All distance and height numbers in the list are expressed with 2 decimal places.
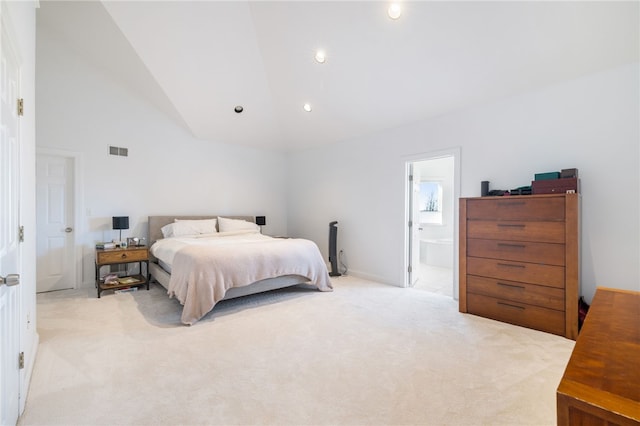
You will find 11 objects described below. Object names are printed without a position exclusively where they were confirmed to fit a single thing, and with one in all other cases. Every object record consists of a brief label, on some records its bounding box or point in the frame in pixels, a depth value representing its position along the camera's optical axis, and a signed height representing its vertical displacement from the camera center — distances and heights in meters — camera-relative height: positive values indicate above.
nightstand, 3.89 -0.67
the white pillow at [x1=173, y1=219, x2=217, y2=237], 4.71 -0.26
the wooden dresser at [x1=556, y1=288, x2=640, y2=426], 0.54 -0.36
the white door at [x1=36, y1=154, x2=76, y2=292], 4.04 -0.17
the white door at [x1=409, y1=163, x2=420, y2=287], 4.42 -0.15
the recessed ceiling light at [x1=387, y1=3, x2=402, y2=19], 2.76 +1.94
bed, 3.07 -0.63
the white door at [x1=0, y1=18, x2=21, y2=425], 1.30 -0.13
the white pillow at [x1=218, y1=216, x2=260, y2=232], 5.27 -0.25
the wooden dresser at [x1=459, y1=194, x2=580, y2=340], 2.56 -0.47
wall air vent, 4.55 +0.96
